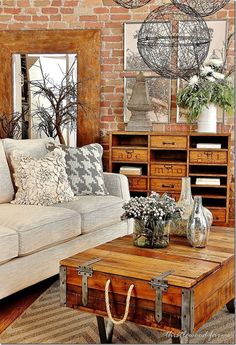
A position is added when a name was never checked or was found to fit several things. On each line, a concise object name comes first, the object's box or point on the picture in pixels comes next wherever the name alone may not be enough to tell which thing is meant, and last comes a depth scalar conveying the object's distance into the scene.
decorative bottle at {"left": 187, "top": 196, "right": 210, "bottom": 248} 3.12
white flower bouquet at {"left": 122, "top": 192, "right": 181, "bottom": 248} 3.08
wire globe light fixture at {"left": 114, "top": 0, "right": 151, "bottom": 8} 3.35
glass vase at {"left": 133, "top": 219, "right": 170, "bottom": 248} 3.10
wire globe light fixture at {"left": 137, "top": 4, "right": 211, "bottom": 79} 4.04
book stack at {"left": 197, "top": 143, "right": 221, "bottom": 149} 5.44
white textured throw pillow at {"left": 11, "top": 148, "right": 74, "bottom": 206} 4.16
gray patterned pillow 4.55
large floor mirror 6.05
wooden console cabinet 5.47
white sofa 3.39
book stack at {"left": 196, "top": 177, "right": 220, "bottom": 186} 5.46
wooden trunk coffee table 2.56
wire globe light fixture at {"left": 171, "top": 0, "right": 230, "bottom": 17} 3.30
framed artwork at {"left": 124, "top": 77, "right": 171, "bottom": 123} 5.90
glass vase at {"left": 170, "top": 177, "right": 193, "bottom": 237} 3.38
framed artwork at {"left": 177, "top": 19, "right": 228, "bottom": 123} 5.72
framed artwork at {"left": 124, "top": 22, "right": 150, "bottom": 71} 5.92
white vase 5.52
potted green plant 5.42
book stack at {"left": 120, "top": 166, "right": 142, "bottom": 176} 5.62
